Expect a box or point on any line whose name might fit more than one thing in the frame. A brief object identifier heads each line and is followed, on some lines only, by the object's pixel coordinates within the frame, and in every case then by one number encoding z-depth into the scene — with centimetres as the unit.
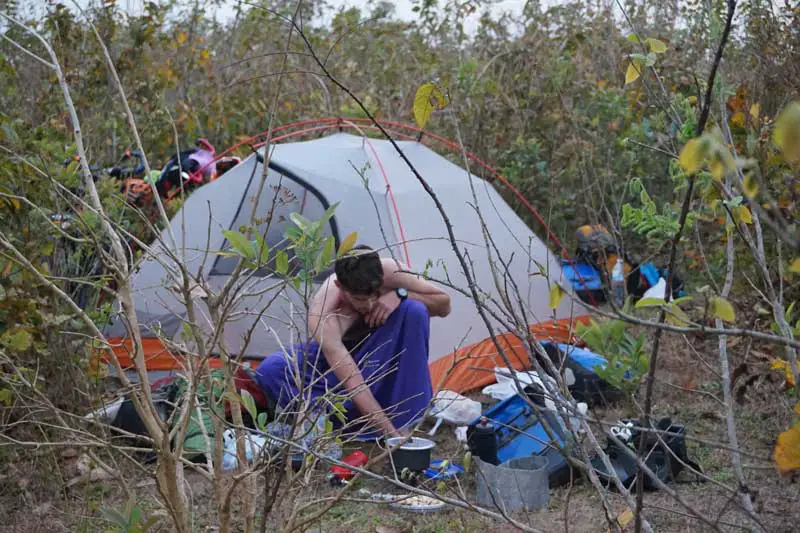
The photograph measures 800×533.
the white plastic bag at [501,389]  390
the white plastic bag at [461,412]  373
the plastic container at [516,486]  296
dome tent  420
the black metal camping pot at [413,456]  308
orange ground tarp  414
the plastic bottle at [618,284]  494
